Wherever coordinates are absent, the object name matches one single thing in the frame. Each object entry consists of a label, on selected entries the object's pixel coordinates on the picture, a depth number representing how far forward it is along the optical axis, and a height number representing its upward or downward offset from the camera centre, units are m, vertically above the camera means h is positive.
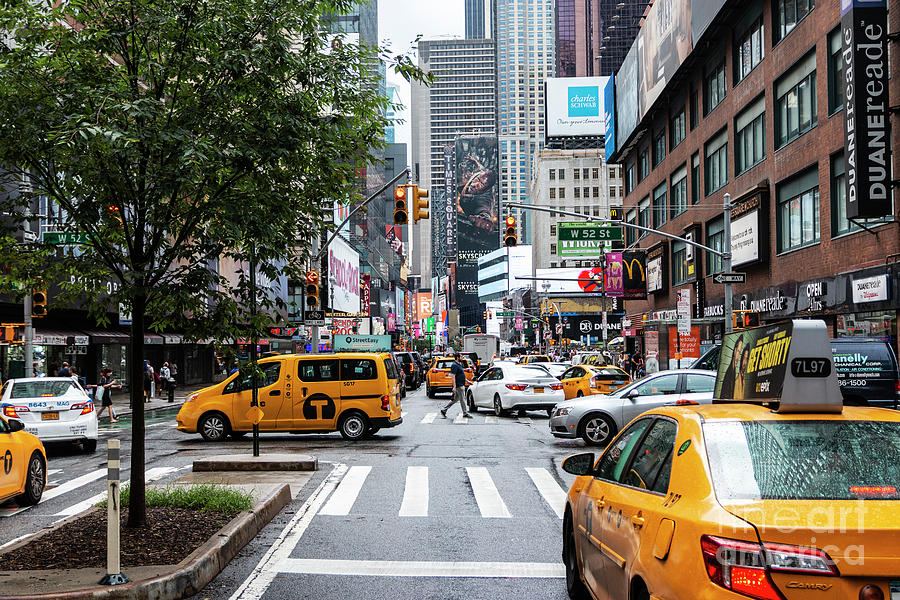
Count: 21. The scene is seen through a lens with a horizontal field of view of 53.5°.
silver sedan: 17.97 -1.67
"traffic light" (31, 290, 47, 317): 23.02 +0.57
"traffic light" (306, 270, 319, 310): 27.71 +1.02
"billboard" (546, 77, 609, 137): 108.81 +26.70
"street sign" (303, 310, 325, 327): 30.22 +0.22
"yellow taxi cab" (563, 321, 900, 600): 3.71 -0.83
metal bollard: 6.74 -1.47
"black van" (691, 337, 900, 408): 16.56 -0.95
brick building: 27.66 +6.44
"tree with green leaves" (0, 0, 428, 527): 8.35 +1.80
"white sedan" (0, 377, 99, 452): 17.91 -1.65
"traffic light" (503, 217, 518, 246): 28.18 +2.89
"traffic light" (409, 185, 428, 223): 23.88 +3.27
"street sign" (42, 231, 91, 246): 9.18 +0.94
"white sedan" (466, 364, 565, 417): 26.86 -2.03
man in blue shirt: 26.97 -1.84
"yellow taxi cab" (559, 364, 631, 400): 28.00 -1.87
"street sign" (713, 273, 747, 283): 26.45 +1.30
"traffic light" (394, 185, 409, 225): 23.58 +3.15
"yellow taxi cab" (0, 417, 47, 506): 11.60 -1.88
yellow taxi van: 19.75 -1.59
